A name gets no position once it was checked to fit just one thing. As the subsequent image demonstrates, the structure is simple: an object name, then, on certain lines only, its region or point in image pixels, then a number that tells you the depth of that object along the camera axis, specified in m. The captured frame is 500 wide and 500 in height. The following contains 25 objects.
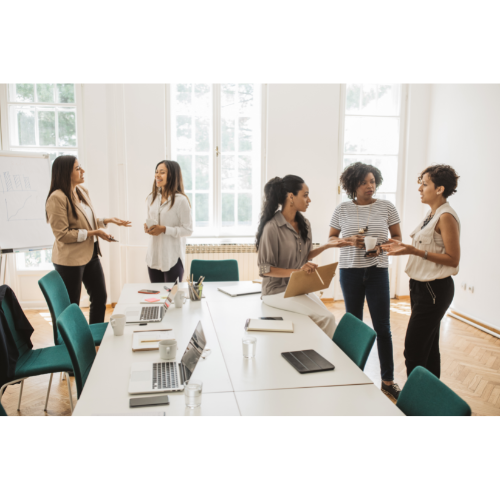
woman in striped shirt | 3.12
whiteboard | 4.00
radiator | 5.76
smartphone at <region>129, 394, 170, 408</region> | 1.63
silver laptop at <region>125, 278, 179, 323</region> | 2.63
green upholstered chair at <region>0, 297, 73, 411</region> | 2.51
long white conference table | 1.62
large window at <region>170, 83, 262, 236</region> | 5.79
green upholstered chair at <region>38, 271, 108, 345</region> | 2.87
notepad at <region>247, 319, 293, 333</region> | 2.46
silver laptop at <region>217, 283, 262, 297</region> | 3.34
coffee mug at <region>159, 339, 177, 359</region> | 2.03
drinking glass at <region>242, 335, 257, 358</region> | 2.04
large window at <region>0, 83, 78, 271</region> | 5.43
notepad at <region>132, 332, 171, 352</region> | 2.17
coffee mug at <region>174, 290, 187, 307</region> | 2.94
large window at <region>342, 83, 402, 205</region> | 6.04
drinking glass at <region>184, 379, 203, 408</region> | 1.60
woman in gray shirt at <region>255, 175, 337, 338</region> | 2.86
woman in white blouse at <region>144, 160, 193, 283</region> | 3.89
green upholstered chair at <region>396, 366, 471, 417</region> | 1.50
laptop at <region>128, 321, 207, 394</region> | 1.74
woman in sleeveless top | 2.59
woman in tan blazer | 3.48
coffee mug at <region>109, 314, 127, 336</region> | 2.36
